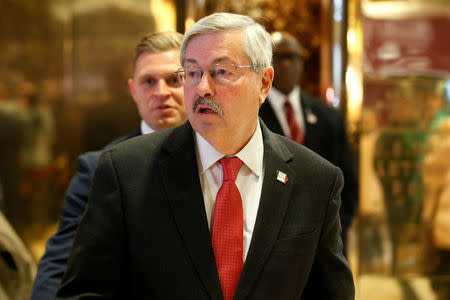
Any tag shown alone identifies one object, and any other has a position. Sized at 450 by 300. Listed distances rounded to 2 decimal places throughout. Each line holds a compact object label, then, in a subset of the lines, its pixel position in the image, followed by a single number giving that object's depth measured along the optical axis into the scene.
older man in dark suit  2.96
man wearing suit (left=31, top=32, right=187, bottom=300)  4.00
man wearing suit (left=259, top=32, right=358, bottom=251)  6.59
